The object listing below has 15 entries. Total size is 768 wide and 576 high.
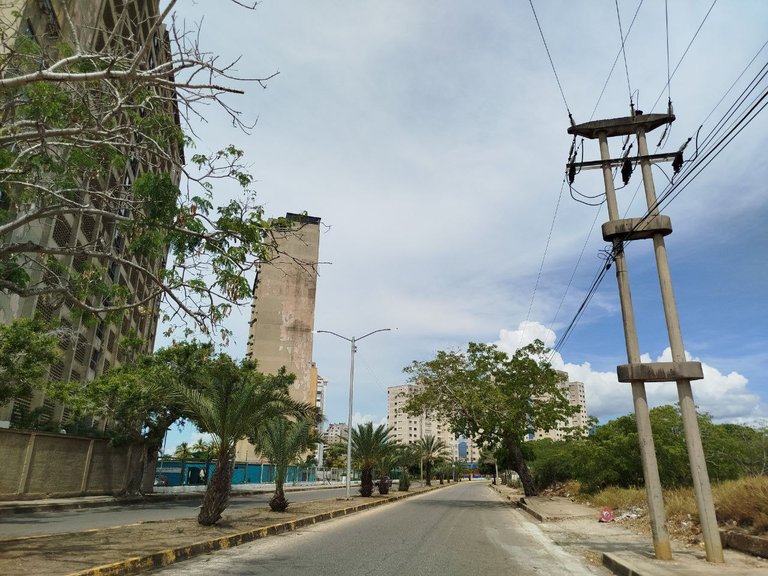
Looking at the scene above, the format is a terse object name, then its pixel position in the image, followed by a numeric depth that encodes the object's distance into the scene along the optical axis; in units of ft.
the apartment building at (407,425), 604.90
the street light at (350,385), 91.09
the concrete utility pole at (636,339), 29.53
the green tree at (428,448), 212.43
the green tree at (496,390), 94.27
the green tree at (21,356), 59.57
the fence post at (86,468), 79.36
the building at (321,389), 540.15
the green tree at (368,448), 98.37
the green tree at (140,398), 77.65
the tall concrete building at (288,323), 309.63
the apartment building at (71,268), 78.23
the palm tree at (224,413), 44.73
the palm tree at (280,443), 60.70
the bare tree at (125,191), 28.55
